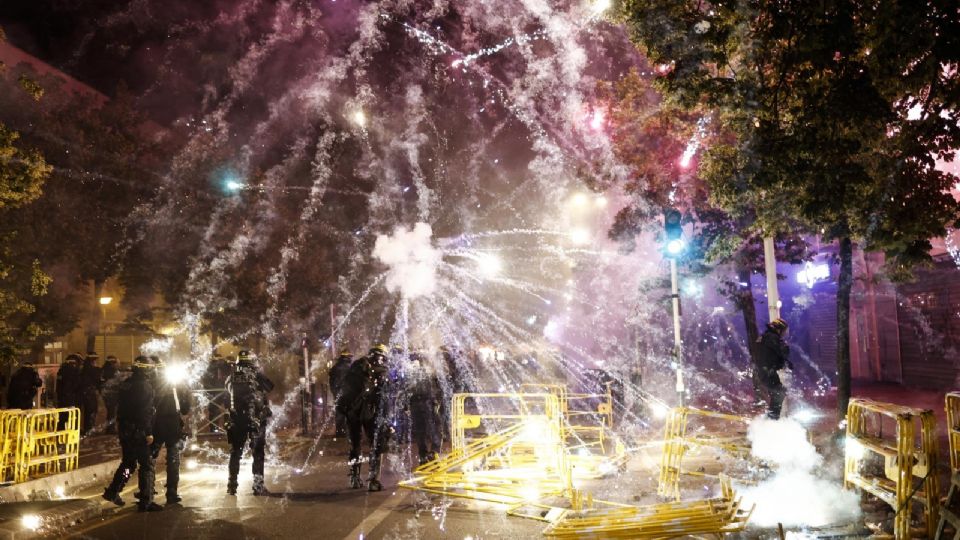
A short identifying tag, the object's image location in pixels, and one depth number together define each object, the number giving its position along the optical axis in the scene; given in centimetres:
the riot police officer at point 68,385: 1611
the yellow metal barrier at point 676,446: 841
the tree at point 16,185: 1013
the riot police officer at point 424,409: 1112
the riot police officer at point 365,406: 989
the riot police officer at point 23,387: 1457
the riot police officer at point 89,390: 1652
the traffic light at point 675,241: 1290
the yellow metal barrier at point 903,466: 554
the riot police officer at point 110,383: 1670
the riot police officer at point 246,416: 927
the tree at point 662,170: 1550
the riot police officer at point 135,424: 851
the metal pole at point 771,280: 1166
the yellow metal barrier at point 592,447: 998
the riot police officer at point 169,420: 885
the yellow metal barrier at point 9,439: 890
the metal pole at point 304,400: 1619
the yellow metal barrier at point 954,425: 589
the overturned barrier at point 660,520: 588
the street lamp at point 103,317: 2745
